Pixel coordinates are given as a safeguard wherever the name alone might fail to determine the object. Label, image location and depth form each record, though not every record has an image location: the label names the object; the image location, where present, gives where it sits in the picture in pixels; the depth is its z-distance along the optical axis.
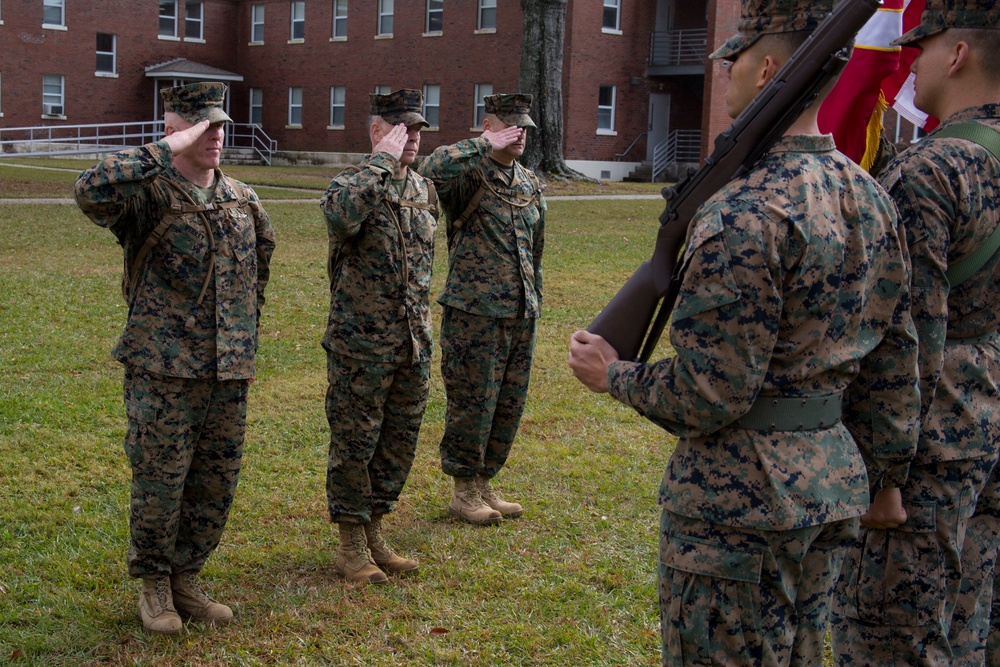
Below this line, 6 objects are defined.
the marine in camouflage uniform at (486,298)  5.81
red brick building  34.41
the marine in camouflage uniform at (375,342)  5.11
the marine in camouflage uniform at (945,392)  3.38
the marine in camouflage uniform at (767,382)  2.69
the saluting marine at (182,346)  4.38
